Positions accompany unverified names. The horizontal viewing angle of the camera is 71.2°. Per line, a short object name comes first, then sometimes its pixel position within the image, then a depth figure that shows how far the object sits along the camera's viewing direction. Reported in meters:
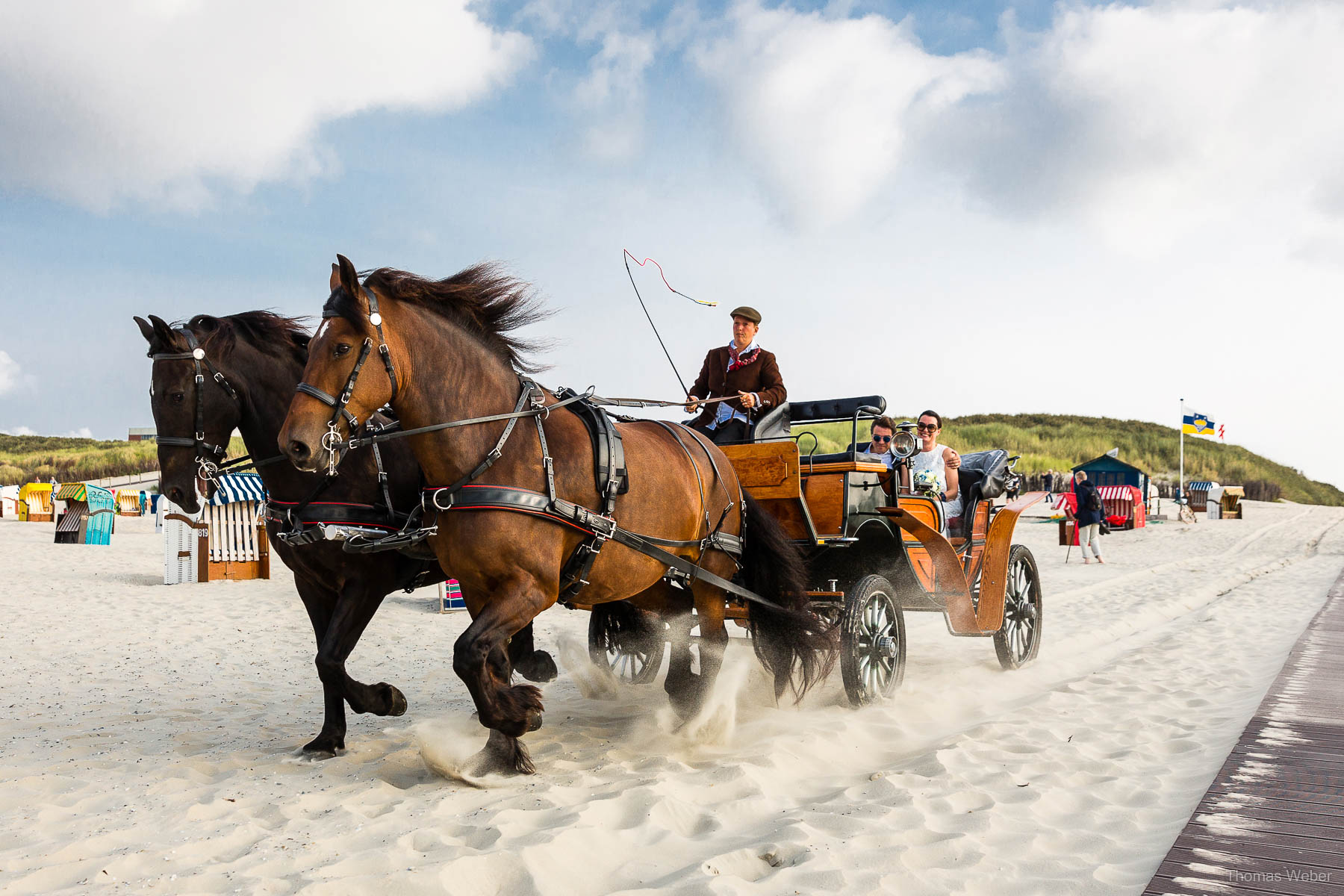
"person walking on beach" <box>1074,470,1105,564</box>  18.92
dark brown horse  4.53
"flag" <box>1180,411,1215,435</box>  35.22
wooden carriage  5.75
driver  6.29
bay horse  3.70
